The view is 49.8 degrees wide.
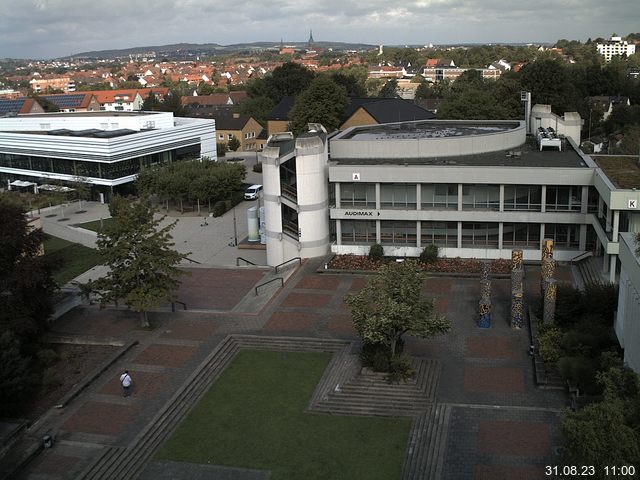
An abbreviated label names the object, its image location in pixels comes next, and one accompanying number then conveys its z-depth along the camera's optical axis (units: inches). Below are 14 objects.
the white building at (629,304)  844.6
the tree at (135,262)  1171.9
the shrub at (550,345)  998.7
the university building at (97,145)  2593.5
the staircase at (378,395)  932.0
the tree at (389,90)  6289.4
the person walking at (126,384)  977.5
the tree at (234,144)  3747.5
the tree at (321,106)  3132.4
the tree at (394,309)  965.8
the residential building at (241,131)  3806.6
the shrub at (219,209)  2246.6
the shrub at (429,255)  1505.9
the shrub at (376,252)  1546.5
